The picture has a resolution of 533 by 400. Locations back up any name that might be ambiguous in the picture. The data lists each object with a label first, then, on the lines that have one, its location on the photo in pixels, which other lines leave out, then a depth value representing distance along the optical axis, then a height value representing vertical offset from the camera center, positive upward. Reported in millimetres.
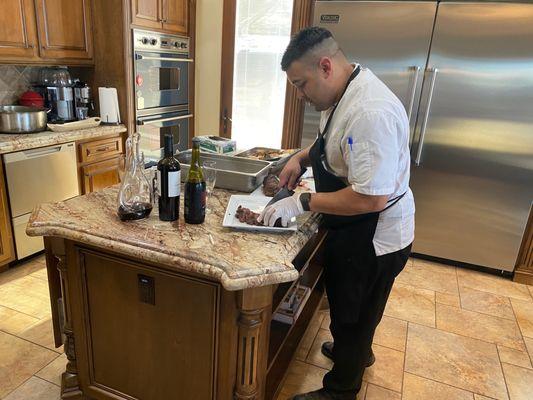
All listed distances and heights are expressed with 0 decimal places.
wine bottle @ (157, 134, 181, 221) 1294 -348
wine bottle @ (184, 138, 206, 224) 1332 -379
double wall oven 3531 -115
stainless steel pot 2746 -355
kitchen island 1220 -733
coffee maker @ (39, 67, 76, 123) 3260 -196
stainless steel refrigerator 2830 -45
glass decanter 1394 -400
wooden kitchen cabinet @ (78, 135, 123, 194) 3180 -724
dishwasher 2684 -776
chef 1276 -360
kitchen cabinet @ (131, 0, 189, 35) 3381 +538
